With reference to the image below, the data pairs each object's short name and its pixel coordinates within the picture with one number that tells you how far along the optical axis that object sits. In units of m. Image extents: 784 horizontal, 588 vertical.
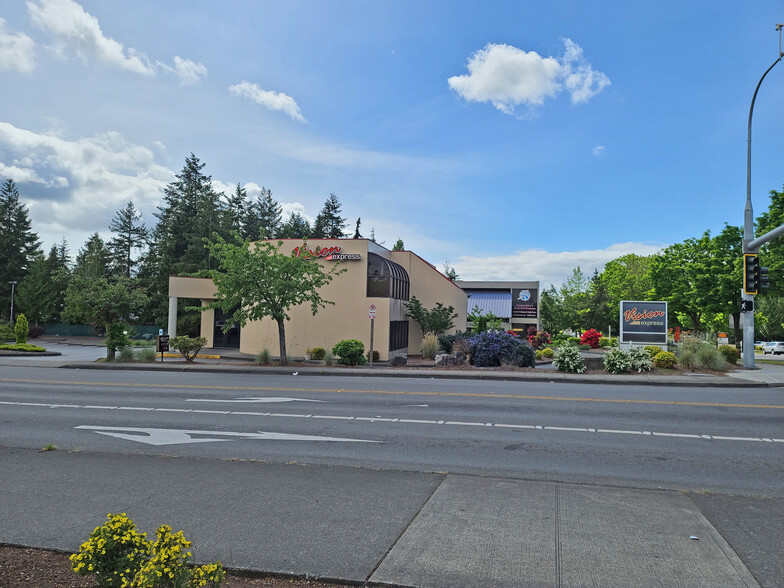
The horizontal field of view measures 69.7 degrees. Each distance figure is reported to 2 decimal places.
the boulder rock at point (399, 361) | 25.77
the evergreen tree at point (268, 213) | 74.31
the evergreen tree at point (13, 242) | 67.31
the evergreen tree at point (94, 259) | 64.65
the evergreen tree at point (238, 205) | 72.38
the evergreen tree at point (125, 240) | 77.50
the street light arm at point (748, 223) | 21.56
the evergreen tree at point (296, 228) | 68.79
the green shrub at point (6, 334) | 42.21
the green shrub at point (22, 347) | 32.59
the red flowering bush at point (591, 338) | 45.62
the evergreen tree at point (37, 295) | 61.69
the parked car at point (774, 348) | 58.09
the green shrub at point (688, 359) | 21.16
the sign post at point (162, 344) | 24.88
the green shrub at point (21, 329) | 33.69
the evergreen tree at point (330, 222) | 75.28
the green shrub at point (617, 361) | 20.53
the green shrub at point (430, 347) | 30.45
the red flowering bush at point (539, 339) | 40.22
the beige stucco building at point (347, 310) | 29.73
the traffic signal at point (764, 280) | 20.33
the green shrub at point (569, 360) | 20.75
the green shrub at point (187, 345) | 25.06
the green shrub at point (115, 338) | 24.84
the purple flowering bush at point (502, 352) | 23.09
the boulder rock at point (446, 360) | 23.64
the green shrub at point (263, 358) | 24.20
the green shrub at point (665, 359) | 21.02
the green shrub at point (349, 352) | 23.70
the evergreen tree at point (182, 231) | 59.22
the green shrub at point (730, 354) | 23.33
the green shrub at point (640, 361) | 20.59
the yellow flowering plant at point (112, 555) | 3.37
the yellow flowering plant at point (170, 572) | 3.20
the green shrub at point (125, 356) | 25.38
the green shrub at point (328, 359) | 23.98
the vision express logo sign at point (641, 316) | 28.81
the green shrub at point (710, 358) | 20.83
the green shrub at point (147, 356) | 25.27
